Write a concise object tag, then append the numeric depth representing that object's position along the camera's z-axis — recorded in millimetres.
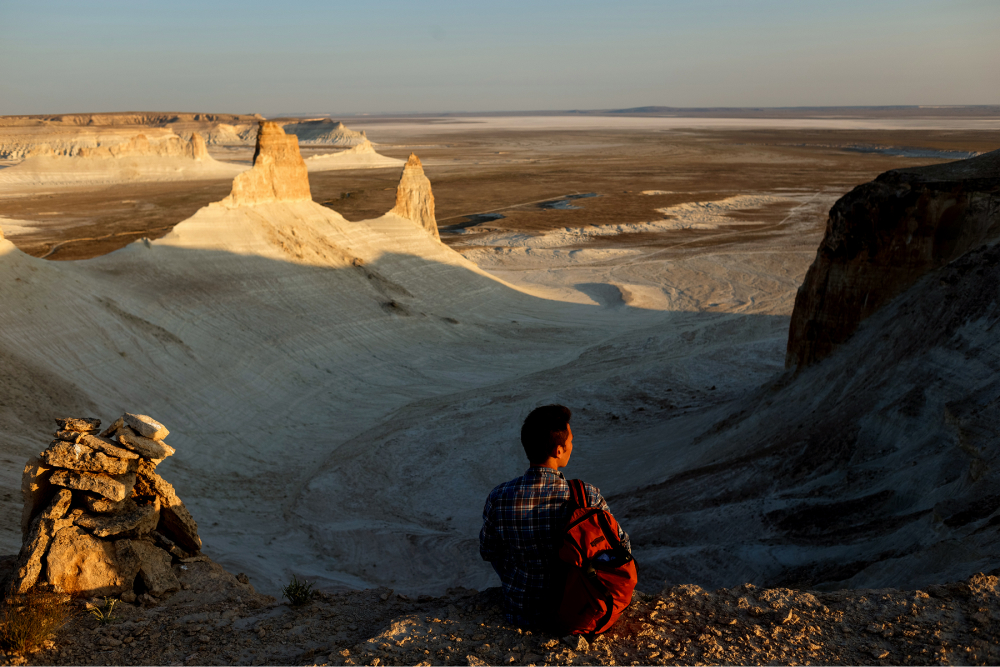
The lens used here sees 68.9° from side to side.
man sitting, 3943
